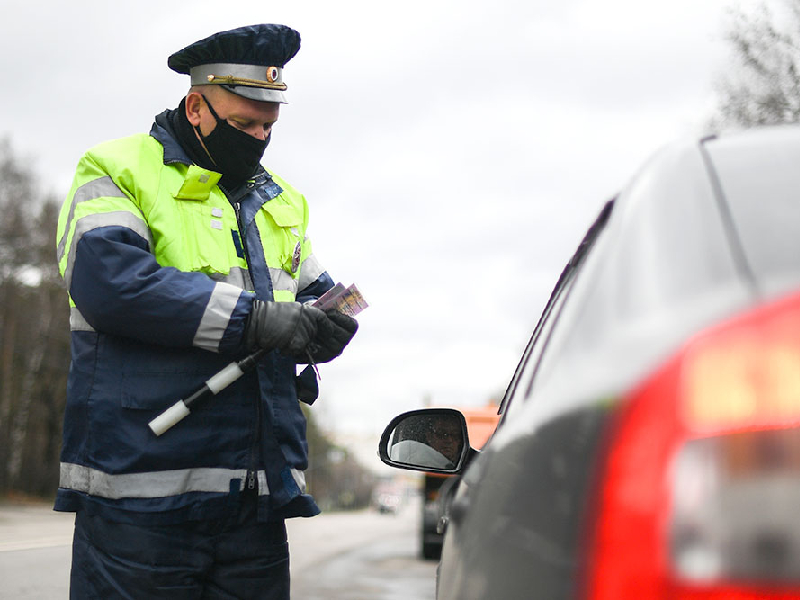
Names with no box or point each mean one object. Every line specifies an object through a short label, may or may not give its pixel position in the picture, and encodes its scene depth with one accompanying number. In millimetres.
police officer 2754
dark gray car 973
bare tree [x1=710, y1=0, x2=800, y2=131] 25469
